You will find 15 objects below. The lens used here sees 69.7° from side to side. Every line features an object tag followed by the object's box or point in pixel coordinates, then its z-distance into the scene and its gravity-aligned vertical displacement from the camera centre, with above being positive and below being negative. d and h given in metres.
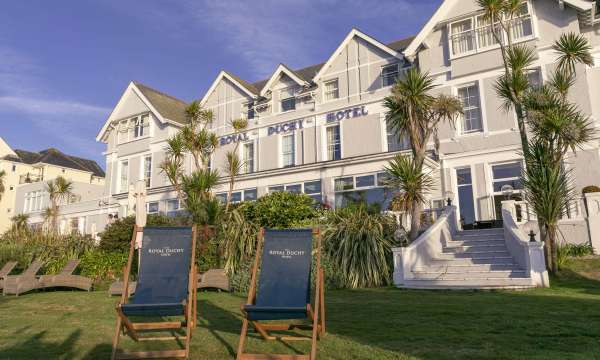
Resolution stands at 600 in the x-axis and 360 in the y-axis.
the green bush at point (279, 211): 13.30 +1.36
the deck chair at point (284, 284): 4.58 -0.34
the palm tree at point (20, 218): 34.32 +3.28
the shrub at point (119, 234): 15.02 +0.82
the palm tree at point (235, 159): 18.52 +4.26
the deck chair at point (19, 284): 11.48 -0.64
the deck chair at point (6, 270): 12.39 -0.30
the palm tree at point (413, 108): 12.53 +4.22
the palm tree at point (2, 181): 42.47 +7.71
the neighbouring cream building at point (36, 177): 36.94 +8.78
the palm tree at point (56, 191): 30.33 +4.76
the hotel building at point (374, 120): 15.91 +6.16
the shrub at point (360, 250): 10.69 +0.06
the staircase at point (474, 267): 9.47 -0.40
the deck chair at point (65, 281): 11.70 -0.61
